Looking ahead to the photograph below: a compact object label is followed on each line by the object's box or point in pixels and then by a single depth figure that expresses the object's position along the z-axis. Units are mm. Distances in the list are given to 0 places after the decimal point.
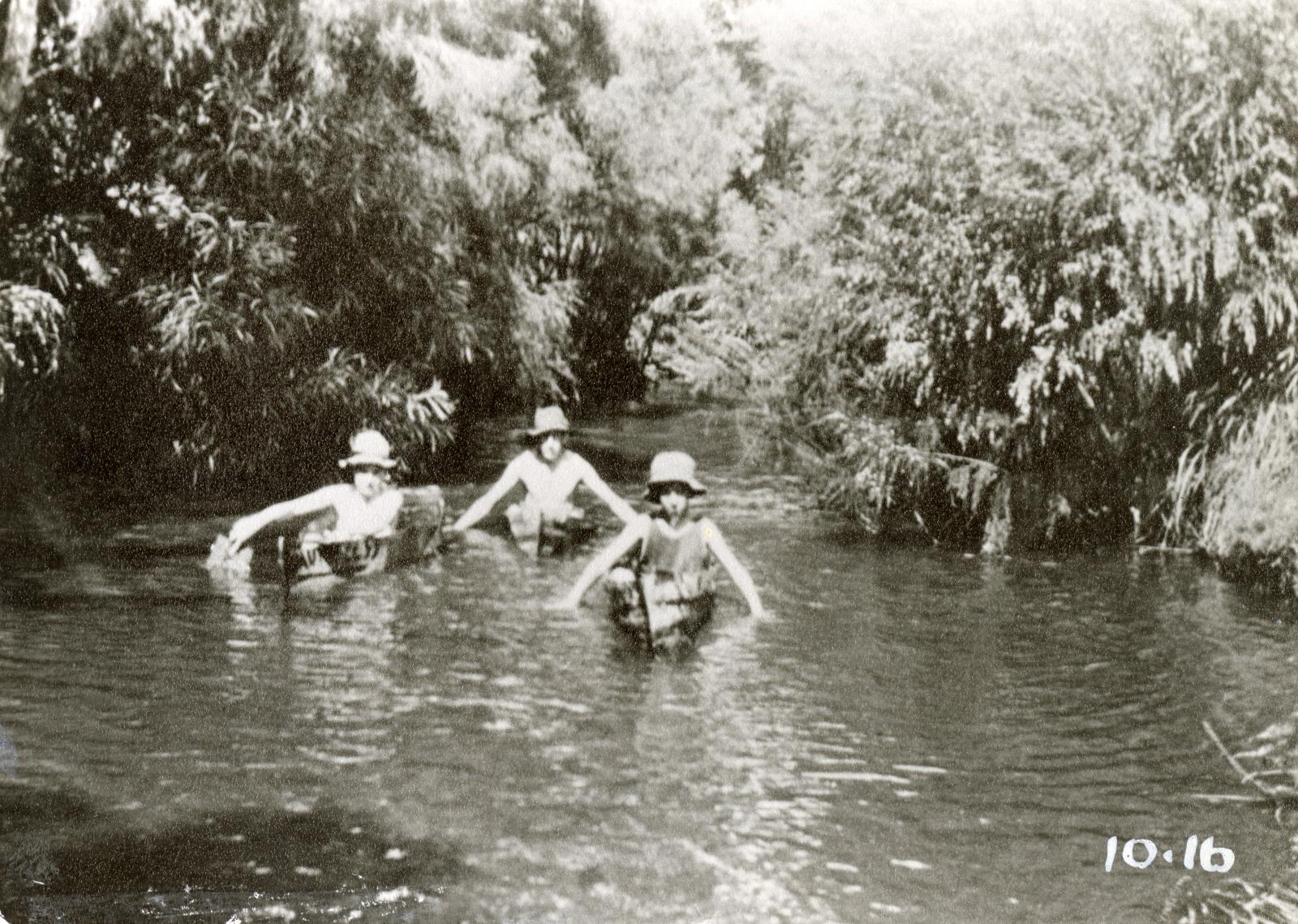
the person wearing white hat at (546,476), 10914
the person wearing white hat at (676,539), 8344
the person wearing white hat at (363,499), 9891
